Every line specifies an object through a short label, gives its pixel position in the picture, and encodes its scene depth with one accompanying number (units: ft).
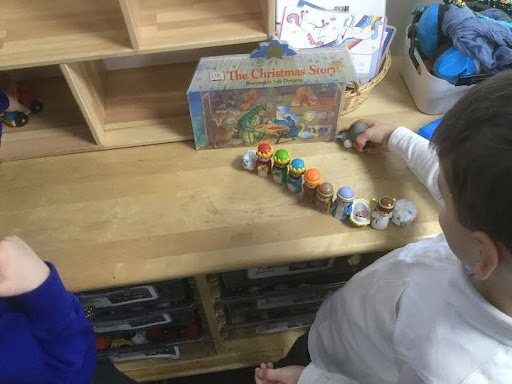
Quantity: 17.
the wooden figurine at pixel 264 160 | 2.89
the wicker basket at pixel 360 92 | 3.13
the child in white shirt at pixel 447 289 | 1.52
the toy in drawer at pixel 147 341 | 3.89
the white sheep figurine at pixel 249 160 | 2.99
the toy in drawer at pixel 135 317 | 3.50
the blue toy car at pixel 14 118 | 3.29
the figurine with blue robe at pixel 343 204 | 2.68
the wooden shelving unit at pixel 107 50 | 2.63
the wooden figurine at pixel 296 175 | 2.80
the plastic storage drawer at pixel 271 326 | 4.00
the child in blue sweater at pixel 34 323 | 2.10
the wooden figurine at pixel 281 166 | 2.85
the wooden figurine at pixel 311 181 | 2.73
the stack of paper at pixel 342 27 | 2.97
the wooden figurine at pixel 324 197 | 2.67
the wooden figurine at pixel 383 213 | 2.63
